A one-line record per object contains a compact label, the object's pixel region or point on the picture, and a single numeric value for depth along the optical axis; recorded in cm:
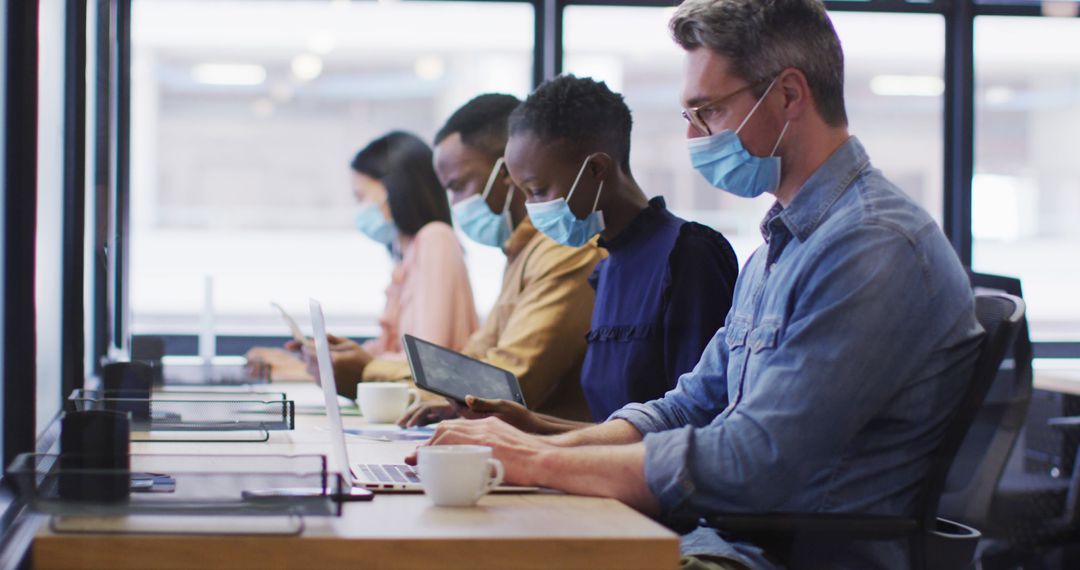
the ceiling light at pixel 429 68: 477
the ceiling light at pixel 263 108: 475
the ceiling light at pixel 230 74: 470
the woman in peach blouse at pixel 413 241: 344
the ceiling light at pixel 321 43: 475
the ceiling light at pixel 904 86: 491
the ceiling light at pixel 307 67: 476
